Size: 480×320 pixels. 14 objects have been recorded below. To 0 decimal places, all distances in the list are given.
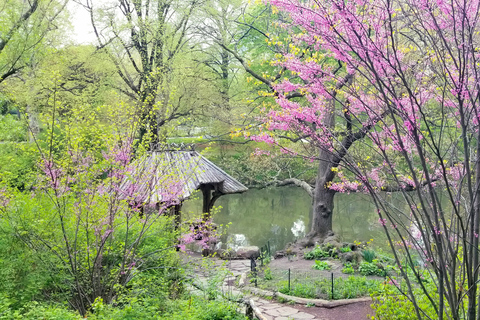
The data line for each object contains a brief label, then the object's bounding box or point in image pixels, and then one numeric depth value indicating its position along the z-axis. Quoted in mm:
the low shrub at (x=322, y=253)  9094
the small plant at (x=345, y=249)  9027
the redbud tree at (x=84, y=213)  4941
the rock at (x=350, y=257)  8414
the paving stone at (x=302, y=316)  5634
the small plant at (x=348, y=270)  7715
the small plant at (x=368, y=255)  8094
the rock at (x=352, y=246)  9275
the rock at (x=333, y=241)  9484
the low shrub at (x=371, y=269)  7652
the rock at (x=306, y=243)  10516
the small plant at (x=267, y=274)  7618
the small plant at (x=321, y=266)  8109
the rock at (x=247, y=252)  10506
